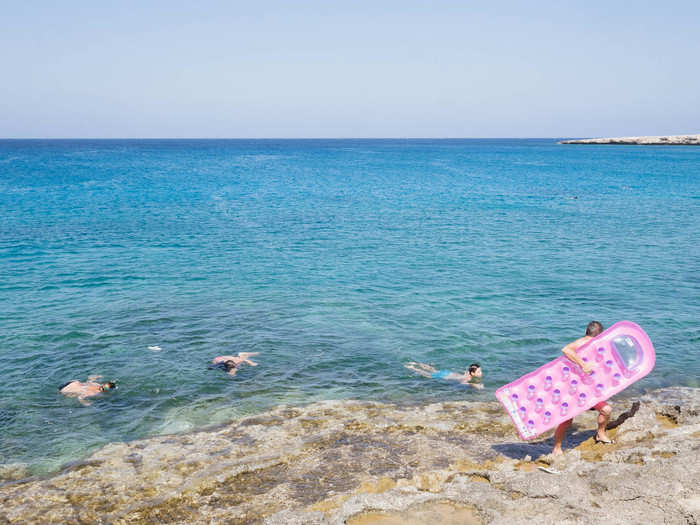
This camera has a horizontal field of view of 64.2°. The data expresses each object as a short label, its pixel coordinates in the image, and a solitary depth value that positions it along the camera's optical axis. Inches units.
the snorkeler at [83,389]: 496.1
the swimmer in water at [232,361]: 546.6
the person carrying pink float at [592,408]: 349.7
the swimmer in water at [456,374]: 527.8
